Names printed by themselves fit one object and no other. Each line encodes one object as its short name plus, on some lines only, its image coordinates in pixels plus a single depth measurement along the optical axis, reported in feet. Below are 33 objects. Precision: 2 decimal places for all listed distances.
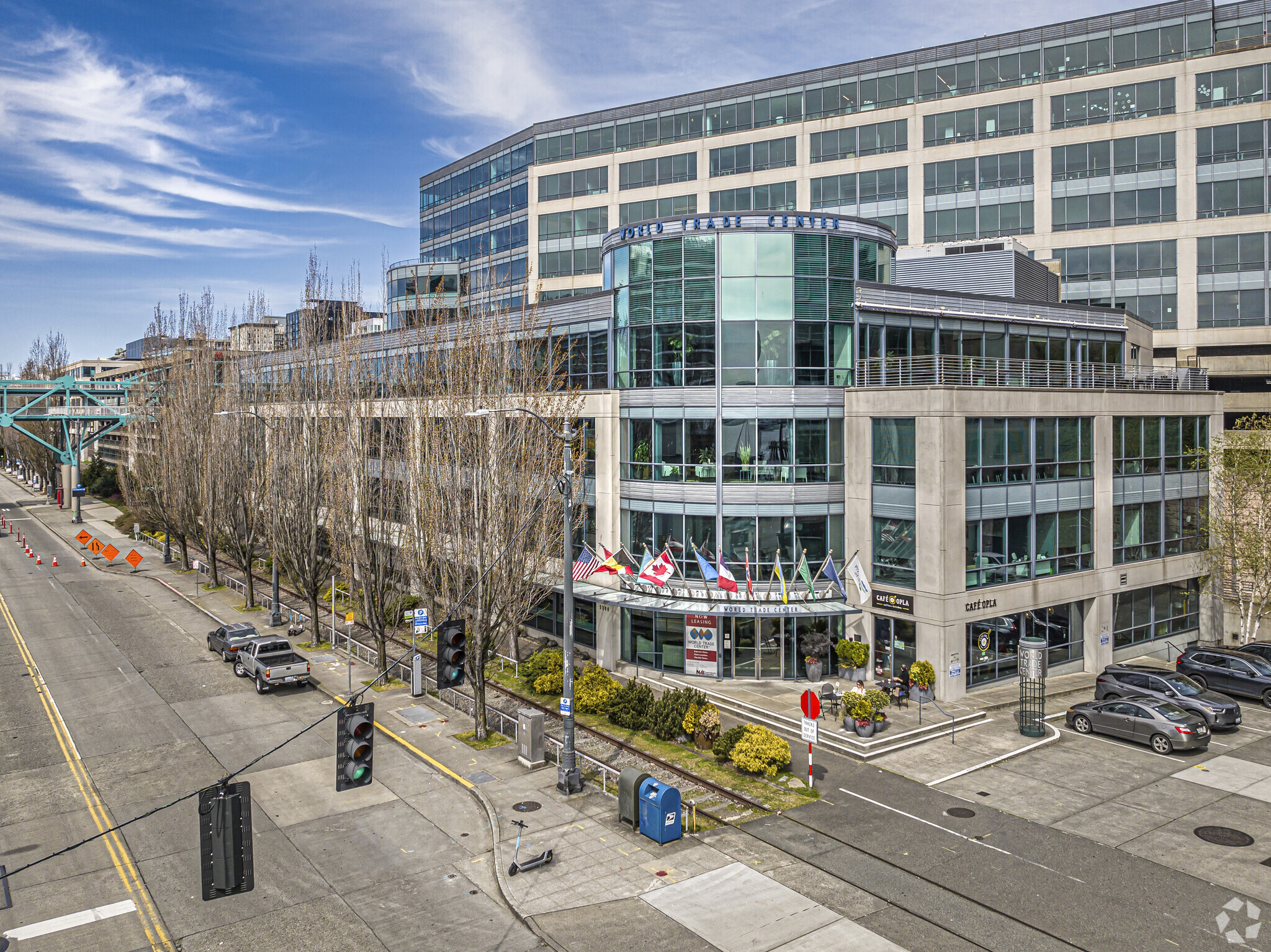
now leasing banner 111.14
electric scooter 61.46
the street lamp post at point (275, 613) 142.82
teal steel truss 300.20
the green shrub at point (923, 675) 99.14
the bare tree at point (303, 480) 129.18
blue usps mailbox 65.82
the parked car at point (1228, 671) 104.83
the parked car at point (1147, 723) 85.76
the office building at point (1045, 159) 171.73
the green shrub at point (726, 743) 81.82
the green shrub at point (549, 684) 103.24
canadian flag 101.71
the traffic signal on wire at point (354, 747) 47.06
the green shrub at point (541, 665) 106.11
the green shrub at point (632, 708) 91.81
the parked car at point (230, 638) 118.83
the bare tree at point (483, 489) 88.48
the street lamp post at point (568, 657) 75.10
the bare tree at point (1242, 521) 126.72
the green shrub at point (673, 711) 88.22
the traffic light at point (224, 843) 36.14
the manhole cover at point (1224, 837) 66.28
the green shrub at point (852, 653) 104.99
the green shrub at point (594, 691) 96.94
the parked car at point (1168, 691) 92.48
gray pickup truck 105.19
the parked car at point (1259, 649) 116.26
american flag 104.99
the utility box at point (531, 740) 82.33
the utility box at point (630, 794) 68.44
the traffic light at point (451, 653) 63.57
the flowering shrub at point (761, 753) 78.84
